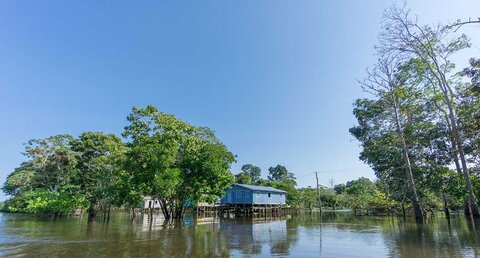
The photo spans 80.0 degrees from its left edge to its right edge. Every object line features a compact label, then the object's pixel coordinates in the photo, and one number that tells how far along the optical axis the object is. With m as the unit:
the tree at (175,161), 20.39
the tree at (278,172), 79.97
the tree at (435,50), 16.02
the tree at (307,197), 53.11
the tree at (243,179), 57.12
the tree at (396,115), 21.09
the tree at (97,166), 26.94
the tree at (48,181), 29.94
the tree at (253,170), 83.00
